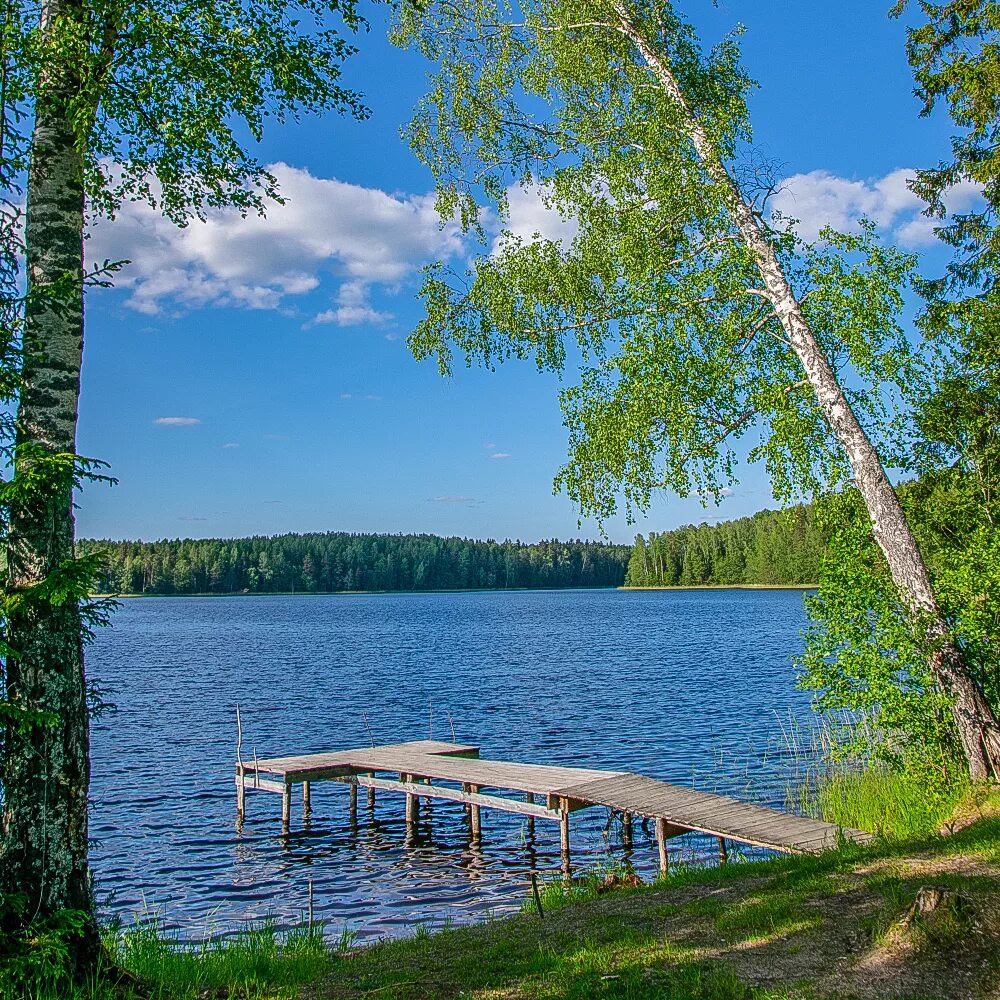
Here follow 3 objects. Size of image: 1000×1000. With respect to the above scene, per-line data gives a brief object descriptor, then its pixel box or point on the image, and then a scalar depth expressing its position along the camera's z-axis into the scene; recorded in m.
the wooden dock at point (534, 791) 12.74
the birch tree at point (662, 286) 11.30
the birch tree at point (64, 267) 6.23
